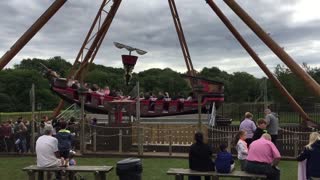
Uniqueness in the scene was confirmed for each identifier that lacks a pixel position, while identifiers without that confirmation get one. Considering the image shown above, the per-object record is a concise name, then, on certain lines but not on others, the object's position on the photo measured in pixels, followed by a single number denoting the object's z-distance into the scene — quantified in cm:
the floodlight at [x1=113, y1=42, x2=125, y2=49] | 2252
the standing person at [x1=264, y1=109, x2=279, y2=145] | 1315
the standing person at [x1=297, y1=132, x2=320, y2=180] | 763
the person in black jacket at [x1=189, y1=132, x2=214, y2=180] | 852
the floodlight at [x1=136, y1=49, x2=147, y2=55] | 2344
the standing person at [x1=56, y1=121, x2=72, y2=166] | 945
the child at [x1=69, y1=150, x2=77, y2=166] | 1003
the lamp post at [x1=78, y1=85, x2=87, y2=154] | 1680
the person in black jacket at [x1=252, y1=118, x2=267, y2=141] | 1009
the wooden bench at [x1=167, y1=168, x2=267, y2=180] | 815
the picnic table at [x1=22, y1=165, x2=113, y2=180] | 867
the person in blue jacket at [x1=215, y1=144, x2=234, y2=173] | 835
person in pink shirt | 823
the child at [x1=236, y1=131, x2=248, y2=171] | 952
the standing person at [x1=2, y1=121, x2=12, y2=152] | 1920
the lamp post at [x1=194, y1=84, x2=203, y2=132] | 1528
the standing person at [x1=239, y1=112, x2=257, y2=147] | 1206
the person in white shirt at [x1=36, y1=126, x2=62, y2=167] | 880
